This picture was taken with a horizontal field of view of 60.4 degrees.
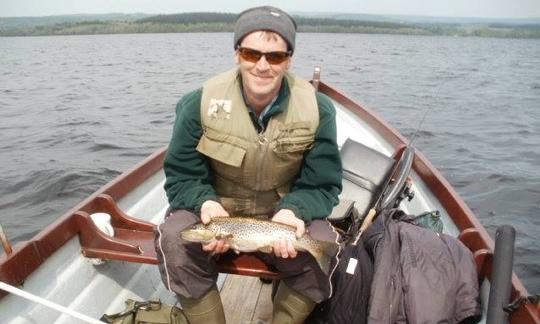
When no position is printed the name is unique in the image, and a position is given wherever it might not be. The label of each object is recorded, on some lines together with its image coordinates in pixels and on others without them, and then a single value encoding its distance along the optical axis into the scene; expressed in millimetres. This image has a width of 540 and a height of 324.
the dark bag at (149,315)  3043
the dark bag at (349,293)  3242
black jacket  2834
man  2826
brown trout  2721
